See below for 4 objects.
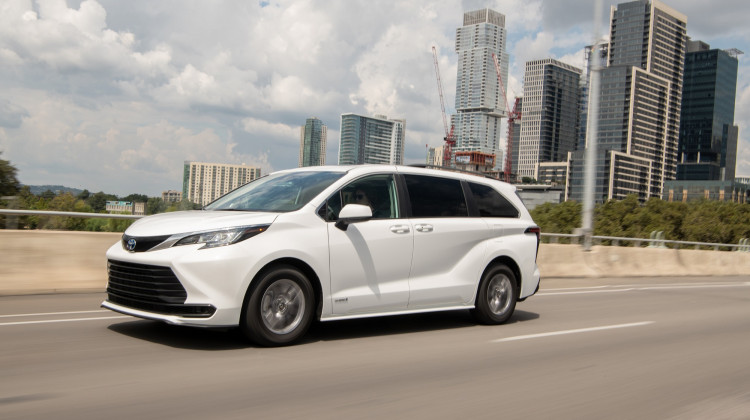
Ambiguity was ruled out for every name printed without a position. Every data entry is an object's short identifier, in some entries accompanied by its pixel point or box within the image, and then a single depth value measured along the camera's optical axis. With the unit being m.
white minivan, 6.14
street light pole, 18.19
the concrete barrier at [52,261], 9.78
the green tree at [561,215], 91.03
